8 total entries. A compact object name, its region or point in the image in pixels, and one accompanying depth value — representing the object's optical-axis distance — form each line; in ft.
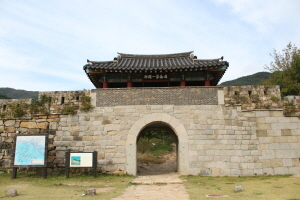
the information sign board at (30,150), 31.26
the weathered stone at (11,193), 20.40
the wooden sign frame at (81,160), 31.40
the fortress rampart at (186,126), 32.96
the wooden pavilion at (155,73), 36.04
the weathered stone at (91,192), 20.67
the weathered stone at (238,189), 21.62
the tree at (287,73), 52.21
